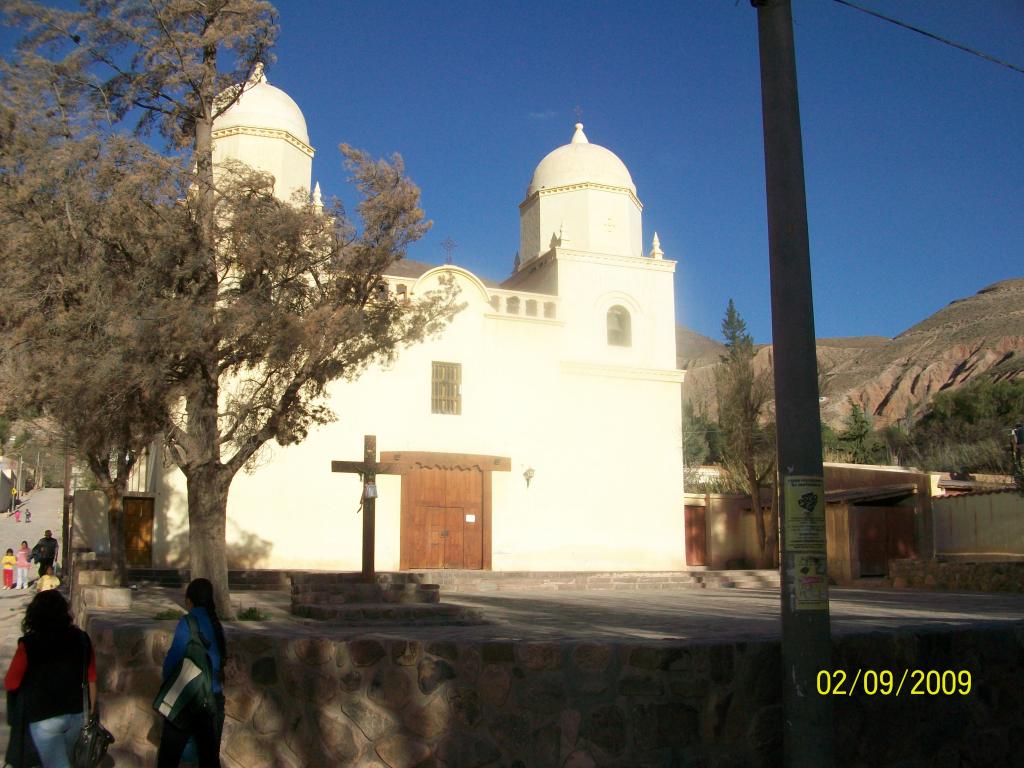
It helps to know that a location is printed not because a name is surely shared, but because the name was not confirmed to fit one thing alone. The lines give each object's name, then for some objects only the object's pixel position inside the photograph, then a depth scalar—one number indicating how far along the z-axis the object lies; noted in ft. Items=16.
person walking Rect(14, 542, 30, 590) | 75.25
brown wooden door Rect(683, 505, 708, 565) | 88.63
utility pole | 14.97
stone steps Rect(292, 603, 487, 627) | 33.04
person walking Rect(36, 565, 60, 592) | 47.60
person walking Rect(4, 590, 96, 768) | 16.75
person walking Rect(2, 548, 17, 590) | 76.89
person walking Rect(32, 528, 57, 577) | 57.82
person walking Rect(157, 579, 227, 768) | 17.42
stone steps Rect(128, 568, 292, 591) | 58.97
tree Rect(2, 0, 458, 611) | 32.78
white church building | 69.00
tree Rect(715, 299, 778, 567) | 82.74
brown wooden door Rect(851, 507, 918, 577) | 70.03
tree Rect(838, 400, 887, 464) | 146.41
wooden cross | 42.01
